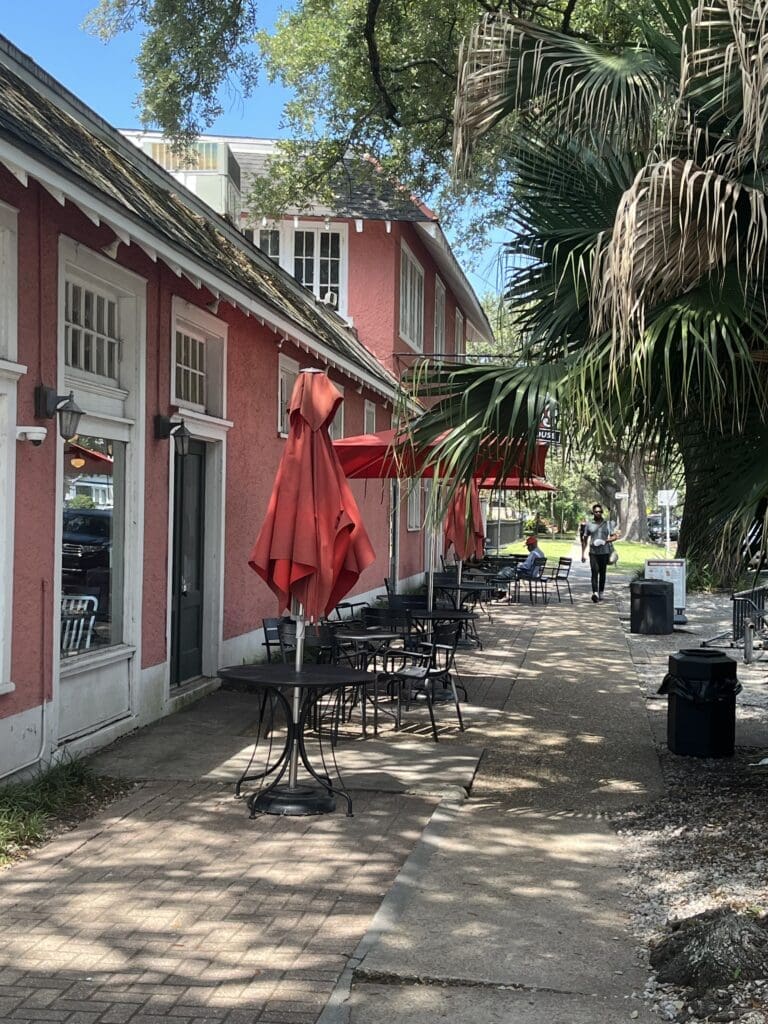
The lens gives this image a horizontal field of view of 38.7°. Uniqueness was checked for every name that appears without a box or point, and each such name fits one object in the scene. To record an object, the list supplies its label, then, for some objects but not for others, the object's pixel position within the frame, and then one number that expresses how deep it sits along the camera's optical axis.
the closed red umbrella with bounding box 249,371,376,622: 6.56
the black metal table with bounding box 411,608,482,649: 10.67
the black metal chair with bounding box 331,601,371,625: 15.42
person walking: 21.55
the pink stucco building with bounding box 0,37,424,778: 6.76
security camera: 6.69
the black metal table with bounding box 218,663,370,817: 6.29
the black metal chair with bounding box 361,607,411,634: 10.76
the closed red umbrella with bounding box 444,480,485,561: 13.14
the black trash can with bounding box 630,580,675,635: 16.69
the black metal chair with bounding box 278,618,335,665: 9.49
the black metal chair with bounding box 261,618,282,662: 10.17
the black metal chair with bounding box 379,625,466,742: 8.85
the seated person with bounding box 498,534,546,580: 21.67
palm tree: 5.74
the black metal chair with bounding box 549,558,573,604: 21.97
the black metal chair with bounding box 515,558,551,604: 21.73
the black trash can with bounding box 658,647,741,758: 8.23
